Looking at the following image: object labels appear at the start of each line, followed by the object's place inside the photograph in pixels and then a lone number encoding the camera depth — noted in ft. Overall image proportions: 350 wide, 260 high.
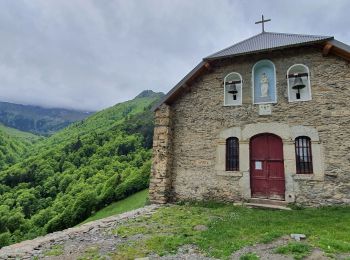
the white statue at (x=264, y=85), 35.29
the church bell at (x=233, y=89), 36.22
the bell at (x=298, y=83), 32.04
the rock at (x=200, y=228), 24.04
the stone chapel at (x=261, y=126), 31.24
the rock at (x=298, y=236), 19.54
